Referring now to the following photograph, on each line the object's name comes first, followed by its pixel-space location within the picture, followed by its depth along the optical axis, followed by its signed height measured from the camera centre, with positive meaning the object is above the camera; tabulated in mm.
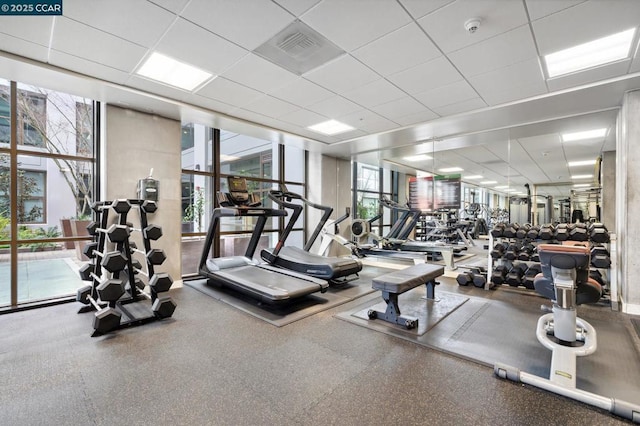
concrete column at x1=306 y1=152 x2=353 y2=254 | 7562 +783
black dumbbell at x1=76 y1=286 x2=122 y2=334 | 2869 -1073
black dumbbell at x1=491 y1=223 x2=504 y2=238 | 4703 -288
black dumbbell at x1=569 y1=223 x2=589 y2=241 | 4027 -288
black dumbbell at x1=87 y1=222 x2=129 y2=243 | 3061 -213
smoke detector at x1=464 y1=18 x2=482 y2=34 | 2492 +1655
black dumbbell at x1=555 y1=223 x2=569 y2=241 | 4137 -295
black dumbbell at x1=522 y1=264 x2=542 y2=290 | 4418 -955
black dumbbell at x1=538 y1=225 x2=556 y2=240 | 4301 -293
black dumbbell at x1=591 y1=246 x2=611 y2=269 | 3770 -586
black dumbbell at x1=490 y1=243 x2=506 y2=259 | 4770 -623
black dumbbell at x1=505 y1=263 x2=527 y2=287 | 4562 -978
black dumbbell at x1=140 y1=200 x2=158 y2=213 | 3461 +85
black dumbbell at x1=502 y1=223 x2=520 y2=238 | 4648 -272
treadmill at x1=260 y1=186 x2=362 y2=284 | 4680 -816
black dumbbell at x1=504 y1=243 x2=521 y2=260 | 4762 -631
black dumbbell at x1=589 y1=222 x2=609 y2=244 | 3912 -293
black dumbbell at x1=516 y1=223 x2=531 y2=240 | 4574 -296
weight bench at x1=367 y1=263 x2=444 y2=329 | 3104 -819
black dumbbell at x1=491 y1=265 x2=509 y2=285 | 4645 -992
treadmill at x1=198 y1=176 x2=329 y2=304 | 3761 -924
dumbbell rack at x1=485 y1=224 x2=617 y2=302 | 3928 -785
